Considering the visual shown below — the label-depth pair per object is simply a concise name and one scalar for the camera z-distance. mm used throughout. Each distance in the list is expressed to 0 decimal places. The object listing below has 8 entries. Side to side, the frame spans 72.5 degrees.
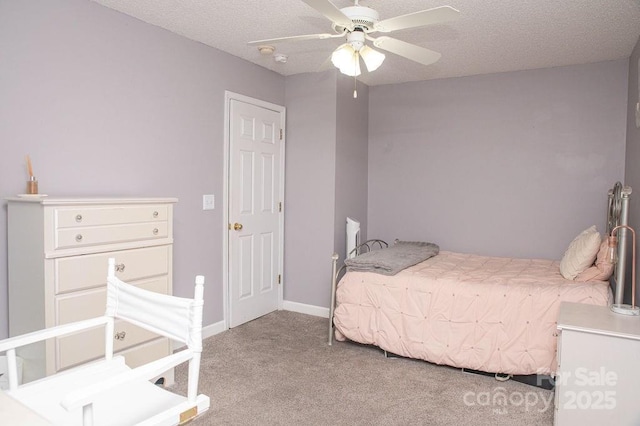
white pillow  2973
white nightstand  2070
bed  2836
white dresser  2195
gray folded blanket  3416
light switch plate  3709
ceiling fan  2090
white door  4012
